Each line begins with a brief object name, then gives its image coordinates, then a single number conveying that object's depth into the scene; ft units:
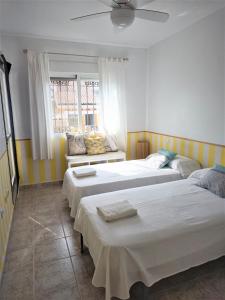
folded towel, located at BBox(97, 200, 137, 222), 5.39
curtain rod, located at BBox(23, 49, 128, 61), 11.50
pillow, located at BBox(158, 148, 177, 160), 10.67
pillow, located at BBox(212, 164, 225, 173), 7.69
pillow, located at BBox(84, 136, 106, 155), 12.28
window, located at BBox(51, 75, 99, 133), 12.49
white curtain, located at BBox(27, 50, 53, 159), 11.10
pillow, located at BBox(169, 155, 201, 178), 9.68
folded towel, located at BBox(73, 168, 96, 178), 9.18
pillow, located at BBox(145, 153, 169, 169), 10.53
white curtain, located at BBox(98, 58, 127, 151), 12.57
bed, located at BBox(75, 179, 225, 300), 4.48
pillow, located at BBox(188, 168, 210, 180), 8.06
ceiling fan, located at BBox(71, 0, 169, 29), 6.43
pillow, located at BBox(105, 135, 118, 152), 12.85
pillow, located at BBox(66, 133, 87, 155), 12.07
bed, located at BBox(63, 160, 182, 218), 8.20
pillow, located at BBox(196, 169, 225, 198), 6.97
